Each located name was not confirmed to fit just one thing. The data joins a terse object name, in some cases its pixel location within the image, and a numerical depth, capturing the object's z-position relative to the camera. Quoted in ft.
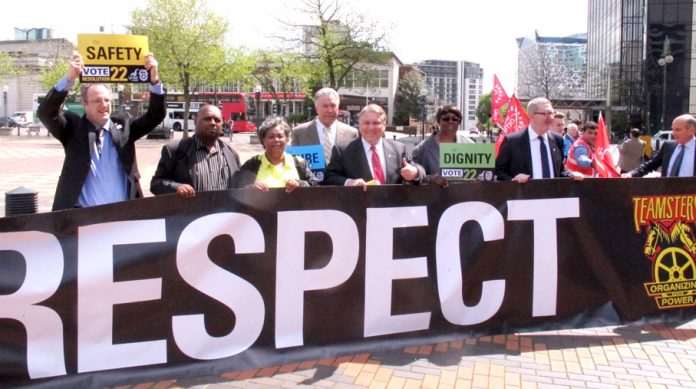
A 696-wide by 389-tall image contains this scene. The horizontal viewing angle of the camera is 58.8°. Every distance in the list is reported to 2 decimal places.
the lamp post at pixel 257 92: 128.26
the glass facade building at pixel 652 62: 174.29
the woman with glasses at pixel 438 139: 18.15
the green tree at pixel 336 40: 133.28
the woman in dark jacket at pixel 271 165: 14.75
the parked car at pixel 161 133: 149.69
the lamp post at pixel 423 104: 152.84
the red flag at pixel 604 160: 20.31
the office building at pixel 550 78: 199.72
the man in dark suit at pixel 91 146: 13.57
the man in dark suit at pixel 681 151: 19.80
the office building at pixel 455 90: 575.79
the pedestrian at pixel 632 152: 42.65
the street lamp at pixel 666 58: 102.78
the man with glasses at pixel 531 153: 18.03
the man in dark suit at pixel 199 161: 14.46
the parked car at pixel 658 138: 102.97
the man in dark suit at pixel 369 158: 15.35
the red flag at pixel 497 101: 37.73
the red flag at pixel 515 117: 32.50
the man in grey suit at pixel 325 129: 18.06
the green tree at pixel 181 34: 133.49
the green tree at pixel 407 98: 288.92
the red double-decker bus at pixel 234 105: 211.82
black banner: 12.21
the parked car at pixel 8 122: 196.85
